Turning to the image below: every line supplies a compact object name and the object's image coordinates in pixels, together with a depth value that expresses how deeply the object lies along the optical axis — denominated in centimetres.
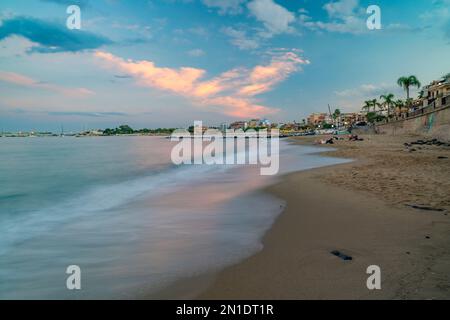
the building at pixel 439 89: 6080
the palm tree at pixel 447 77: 6681
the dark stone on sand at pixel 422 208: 720
